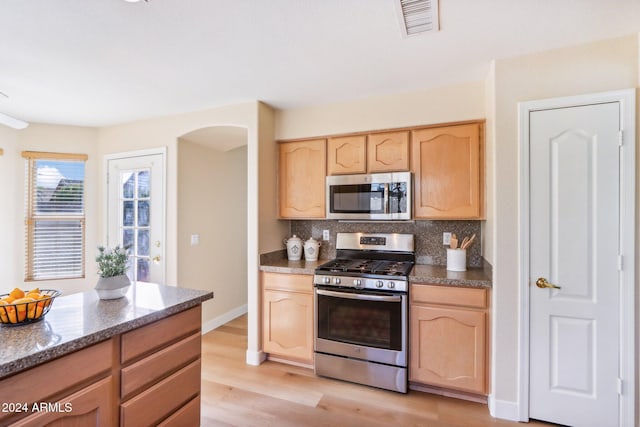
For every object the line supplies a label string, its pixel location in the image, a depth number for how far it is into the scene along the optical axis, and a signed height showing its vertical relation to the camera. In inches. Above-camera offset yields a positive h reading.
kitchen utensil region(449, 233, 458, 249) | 101.3 -9.7
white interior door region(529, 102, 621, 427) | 73.7 -12.5
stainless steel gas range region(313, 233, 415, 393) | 92.4 -34.5
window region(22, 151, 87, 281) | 138.6 -1.3
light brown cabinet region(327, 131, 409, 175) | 107.3 +21.9
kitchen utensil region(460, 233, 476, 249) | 99.7 -9.6
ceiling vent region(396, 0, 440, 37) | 61.2 +41.8
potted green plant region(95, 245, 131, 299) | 62.2 -12.3
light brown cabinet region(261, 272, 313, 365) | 105.9 -36.3
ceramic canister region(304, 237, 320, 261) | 122.9 -14.6
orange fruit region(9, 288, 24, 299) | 50.4 -13.3
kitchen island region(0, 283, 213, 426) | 39.9 -23.2
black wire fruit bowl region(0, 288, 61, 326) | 47.6 -14.8
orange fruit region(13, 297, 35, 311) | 47.7 -14.1
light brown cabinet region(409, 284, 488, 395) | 86.7 -36.0
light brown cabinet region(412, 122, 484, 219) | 97.8 +13.8
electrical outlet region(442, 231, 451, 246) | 109.3 -8.7
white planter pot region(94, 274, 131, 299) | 62.4 -15.1
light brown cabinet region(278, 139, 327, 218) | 118.0 +13.7
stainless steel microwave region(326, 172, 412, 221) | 105.0 +6.1
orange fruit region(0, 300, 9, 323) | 47.0 -15.4
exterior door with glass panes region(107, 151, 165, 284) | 132.3 +1.9
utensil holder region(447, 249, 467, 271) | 98.6 -14.9
